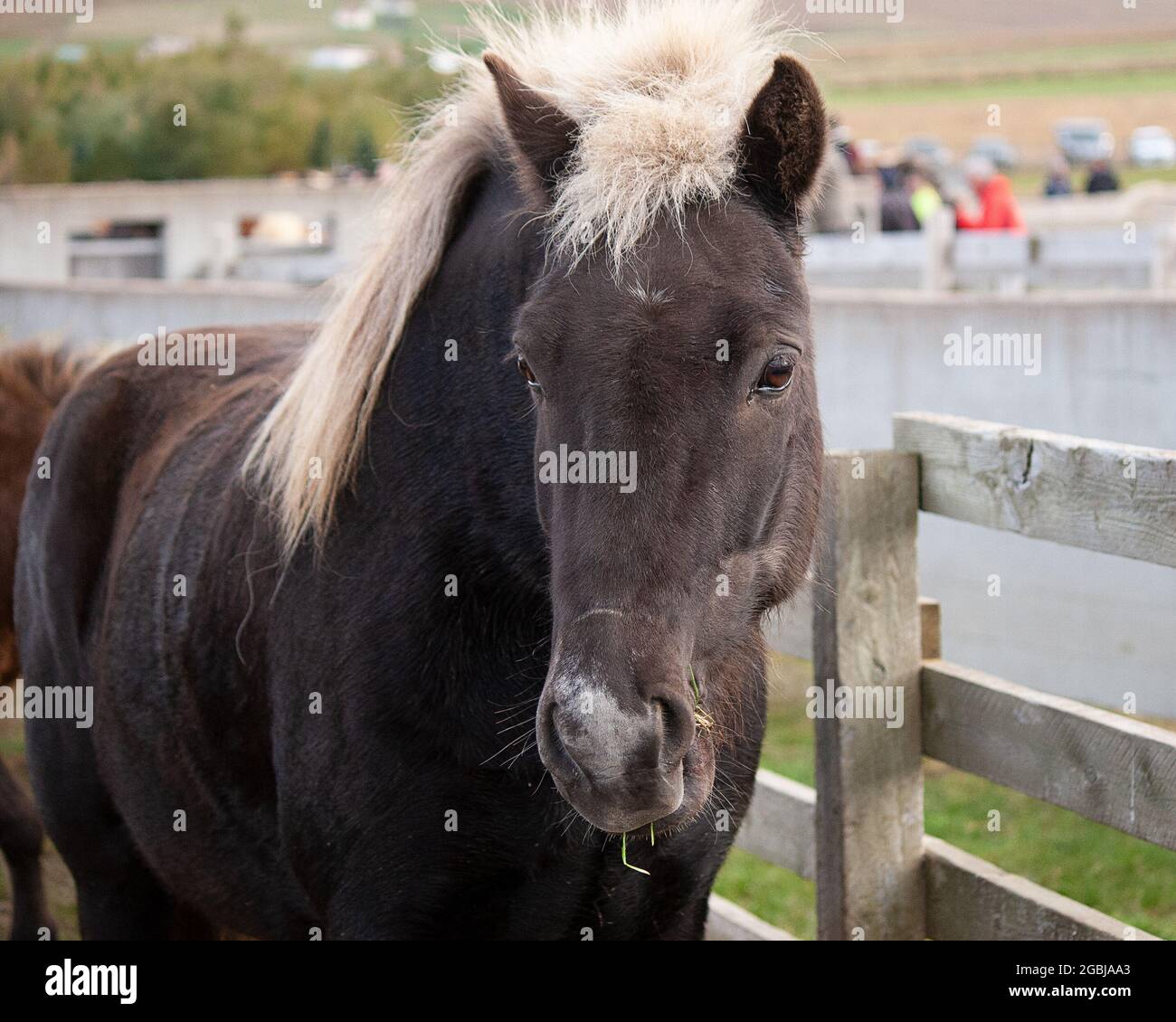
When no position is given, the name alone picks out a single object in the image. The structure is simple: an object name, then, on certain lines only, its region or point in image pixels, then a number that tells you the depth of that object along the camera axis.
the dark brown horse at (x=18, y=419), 6.25
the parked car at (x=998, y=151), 47.38
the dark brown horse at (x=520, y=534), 2.12
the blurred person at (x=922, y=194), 17.59
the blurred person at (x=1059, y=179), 21.61
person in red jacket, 14.82
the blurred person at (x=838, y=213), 16.23
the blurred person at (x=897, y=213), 16.42
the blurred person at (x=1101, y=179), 20.88
